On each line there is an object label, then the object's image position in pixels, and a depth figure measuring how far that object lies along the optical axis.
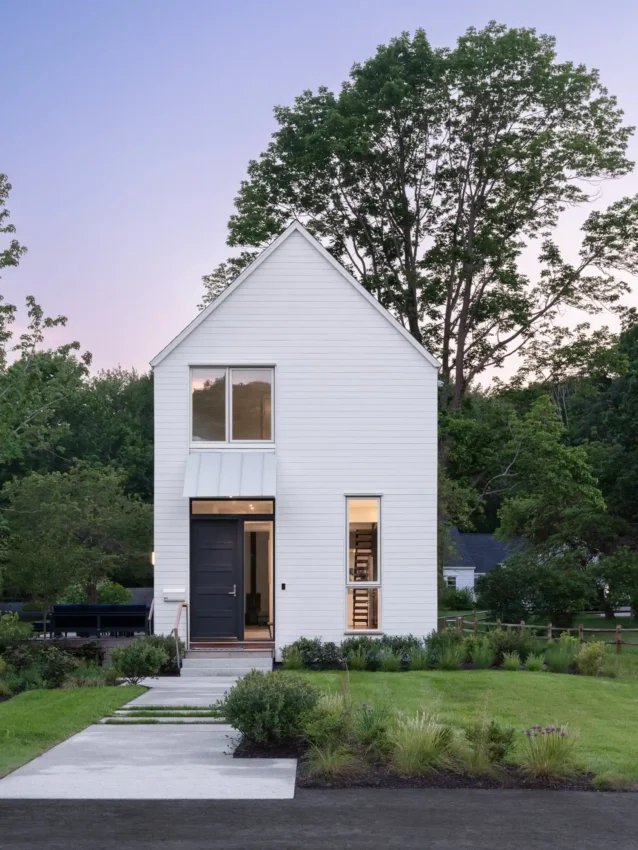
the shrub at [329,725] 10.82
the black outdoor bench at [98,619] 27.31
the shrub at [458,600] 61.22
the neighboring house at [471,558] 68.25
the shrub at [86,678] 17.73
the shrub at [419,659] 20.00
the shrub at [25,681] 17.80
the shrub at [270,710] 11.31
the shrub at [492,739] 10.45
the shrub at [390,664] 19.72
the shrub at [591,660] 20.61
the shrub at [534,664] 20.22
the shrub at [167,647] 19.78
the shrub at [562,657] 20.61
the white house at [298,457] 21.30
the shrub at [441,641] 20.64
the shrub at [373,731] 10.72
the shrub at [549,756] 10.09
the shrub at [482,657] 20.33
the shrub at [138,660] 19.08
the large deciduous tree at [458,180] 29.17
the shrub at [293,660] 20.00
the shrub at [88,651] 20.83
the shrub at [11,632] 20.57
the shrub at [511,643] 21.09
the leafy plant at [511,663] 20.31
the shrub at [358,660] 19.91
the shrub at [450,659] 19.91
